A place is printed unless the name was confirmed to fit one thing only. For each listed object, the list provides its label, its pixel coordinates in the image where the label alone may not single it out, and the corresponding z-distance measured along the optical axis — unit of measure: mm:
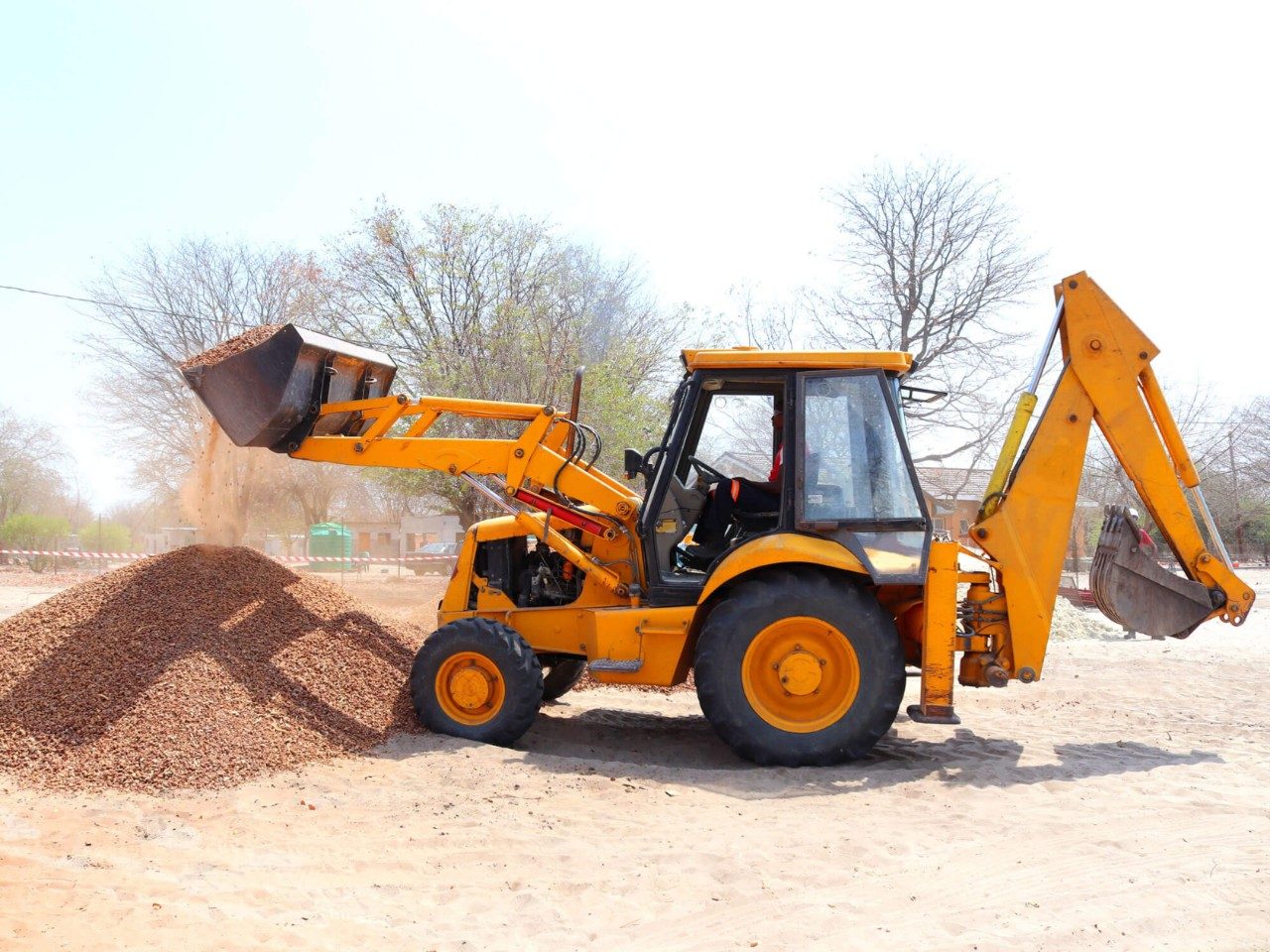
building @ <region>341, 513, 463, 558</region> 34344
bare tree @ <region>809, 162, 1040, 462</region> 22734
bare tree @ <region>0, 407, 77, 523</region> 41219
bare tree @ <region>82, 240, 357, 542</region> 29156
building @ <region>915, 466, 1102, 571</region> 29312
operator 7157
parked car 22331
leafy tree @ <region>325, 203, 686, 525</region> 18266
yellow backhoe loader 6535
